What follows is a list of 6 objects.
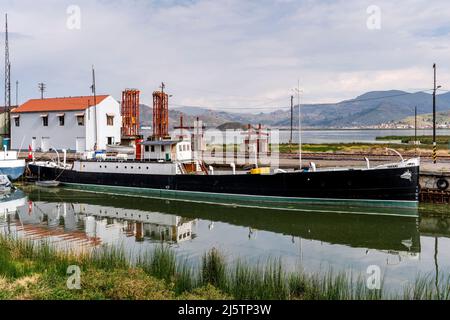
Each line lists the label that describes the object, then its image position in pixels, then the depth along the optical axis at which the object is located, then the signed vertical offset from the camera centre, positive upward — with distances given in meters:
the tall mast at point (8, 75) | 58.88 +10.30
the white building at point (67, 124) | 52.66 +2.99
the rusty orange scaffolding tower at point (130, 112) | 59.34 +4.93
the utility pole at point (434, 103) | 36.00 +3.66
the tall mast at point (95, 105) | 49.28 +5.01
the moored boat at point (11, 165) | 39.69 -1.64
